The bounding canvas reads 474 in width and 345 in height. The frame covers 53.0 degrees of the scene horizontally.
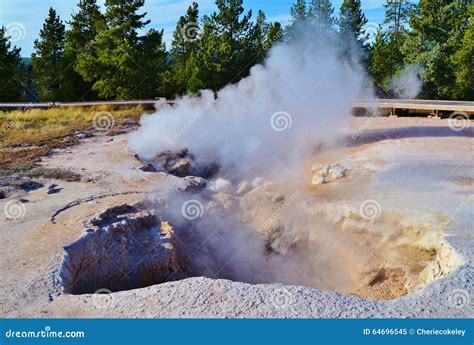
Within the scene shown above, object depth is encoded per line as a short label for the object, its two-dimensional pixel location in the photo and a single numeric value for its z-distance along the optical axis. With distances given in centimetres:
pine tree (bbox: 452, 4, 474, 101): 2611
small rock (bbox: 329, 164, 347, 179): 1355
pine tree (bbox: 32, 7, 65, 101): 3391
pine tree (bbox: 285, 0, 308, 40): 3145
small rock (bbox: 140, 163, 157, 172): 1337
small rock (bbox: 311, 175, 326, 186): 1343
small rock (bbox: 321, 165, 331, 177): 1390
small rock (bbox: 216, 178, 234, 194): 1277
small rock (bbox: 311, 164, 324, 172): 1470
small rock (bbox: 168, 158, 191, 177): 1428
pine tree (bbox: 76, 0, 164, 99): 2716
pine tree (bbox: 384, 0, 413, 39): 3439
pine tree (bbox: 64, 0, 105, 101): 3406
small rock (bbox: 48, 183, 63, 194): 1127
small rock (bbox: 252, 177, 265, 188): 1374
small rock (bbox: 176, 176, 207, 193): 1177
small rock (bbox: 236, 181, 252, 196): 1340
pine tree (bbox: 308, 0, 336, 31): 3113
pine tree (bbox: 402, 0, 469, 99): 2789
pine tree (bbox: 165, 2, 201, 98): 3149
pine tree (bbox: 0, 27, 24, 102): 3189
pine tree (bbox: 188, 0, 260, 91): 2691
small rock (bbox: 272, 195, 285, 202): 1216
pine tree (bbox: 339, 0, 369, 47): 3175
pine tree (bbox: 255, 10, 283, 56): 3241
